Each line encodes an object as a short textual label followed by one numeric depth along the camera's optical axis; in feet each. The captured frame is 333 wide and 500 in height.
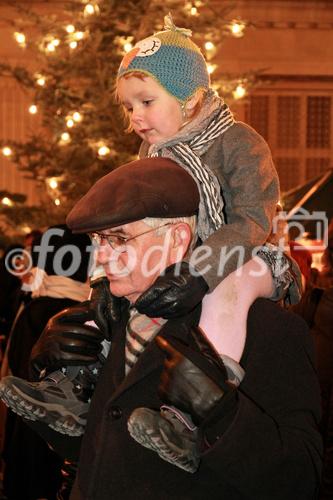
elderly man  10.52
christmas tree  38.44
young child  11.70
